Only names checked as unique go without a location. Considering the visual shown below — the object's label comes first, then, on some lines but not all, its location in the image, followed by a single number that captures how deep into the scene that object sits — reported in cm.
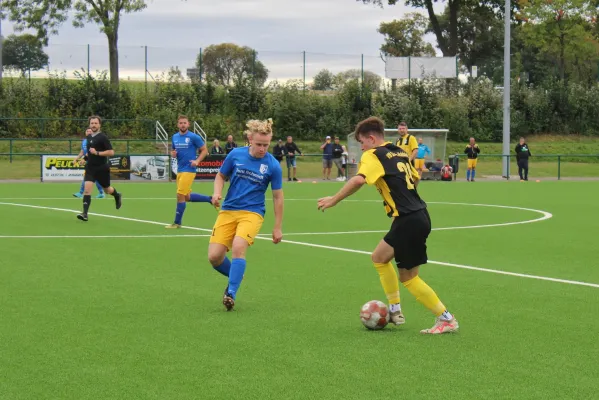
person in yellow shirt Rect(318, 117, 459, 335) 803
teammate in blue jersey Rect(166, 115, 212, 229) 1784
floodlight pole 4234
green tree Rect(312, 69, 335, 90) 6056
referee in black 1853
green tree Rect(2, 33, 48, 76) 5600
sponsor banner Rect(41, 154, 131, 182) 3812
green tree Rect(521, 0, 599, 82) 7344
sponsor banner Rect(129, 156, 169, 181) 3884
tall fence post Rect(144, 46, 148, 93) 5782
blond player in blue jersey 970
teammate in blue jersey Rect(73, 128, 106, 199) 2592
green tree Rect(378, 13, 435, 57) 10150
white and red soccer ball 826
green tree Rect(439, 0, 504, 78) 9394
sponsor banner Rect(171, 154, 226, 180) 3878
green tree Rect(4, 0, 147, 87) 5797
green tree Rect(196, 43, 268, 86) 5856
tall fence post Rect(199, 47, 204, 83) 5856
